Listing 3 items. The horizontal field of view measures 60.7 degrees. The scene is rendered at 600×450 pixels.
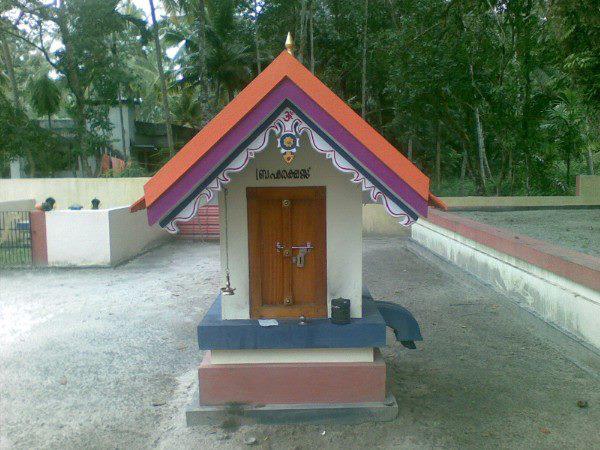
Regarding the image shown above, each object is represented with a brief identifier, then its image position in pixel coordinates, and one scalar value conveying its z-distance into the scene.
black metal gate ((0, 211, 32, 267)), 11.61
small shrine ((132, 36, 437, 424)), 4.03
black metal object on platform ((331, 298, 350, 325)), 4.52
